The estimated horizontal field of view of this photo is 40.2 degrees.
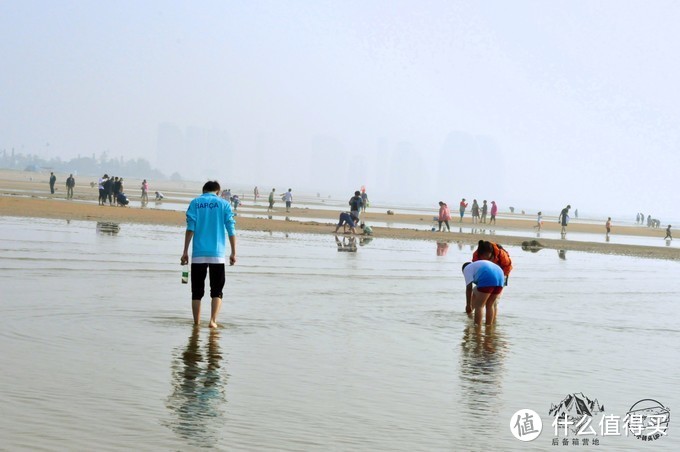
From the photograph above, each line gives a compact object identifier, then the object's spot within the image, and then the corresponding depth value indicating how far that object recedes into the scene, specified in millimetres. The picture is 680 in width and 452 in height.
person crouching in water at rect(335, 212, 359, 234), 36281
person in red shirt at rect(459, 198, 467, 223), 57988
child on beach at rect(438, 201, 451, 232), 44200
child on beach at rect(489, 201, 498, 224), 58784
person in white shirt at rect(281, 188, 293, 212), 55288
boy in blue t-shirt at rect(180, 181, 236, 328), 11031
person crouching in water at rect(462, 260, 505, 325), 12406
